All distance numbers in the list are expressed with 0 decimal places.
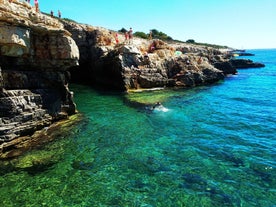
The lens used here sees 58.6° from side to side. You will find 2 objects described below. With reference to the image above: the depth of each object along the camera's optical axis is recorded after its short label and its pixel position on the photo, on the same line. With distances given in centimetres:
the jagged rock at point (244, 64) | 9551
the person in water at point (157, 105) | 3158
